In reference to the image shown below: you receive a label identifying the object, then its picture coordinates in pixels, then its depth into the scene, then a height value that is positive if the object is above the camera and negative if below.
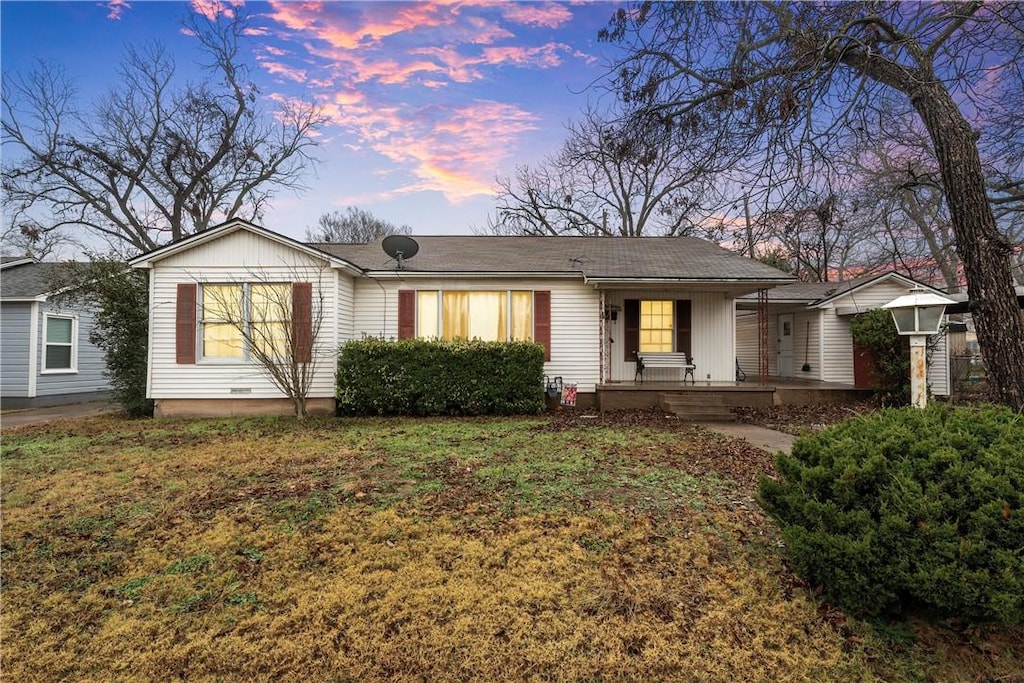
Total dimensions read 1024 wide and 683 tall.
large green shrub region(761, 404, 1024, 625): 2.27 -0.82
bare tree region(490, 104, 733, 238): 21.86 +7.31
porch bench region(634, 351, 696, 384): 11.09 -0.05
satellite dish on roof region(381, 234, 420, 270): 11.02 +2.56
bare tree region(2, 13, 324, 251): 17.64 +8.65
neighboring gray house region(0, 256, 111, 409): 12.34 +0.46
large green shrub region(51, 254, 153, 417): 9.84 +0.66
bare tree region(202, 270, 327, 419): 9.12 +0.74
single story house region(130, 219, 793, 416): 9.67 +1.28
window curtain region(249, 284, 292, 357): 9.43 +0.88
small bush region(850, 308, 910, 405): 10.52 +0.05
